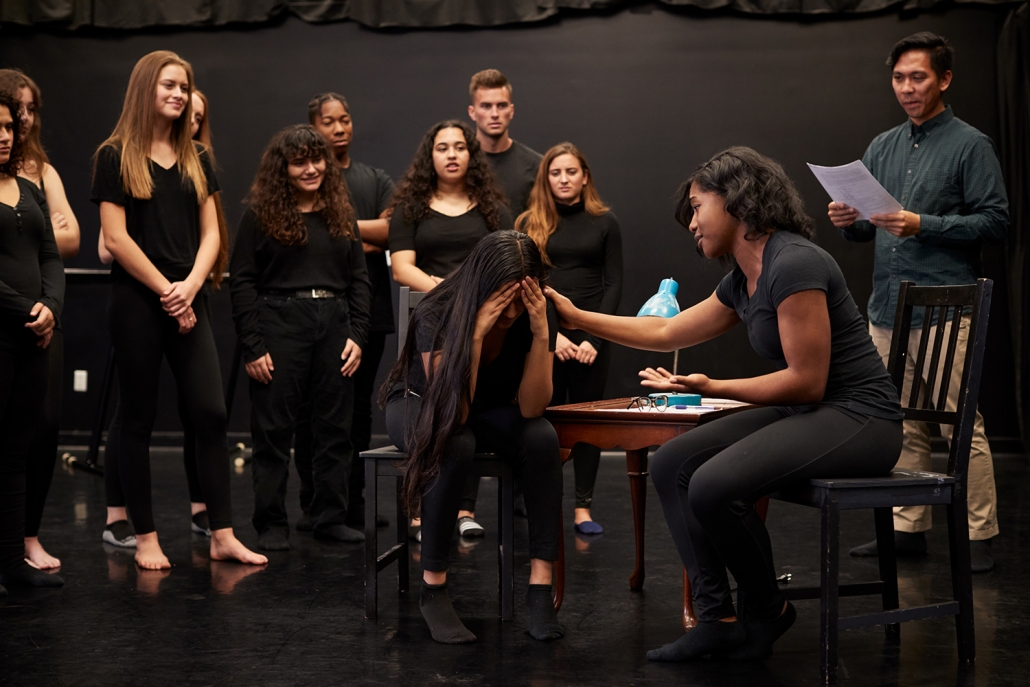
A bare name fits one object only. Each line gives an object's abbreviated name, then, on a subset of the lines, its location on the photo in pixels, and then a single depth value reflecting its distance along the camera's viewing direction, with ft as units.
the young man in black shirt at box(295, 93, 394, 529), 13.39
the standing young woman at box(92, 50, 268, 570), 10.80
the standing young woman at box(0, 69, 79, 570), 10.84
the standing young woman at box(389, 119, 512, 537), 12.24
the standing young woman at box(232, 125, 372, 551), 11.91
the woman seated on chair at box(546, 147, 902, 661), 7.32
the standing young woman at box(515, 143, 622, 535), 13.14
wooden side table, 8.43
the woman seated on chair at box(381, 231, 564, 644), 8.29
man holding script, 11.19
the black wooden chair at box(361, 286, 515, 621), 8.75
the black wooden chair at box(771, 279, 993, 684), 7.19
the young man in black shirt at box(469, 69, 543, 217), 13.57
